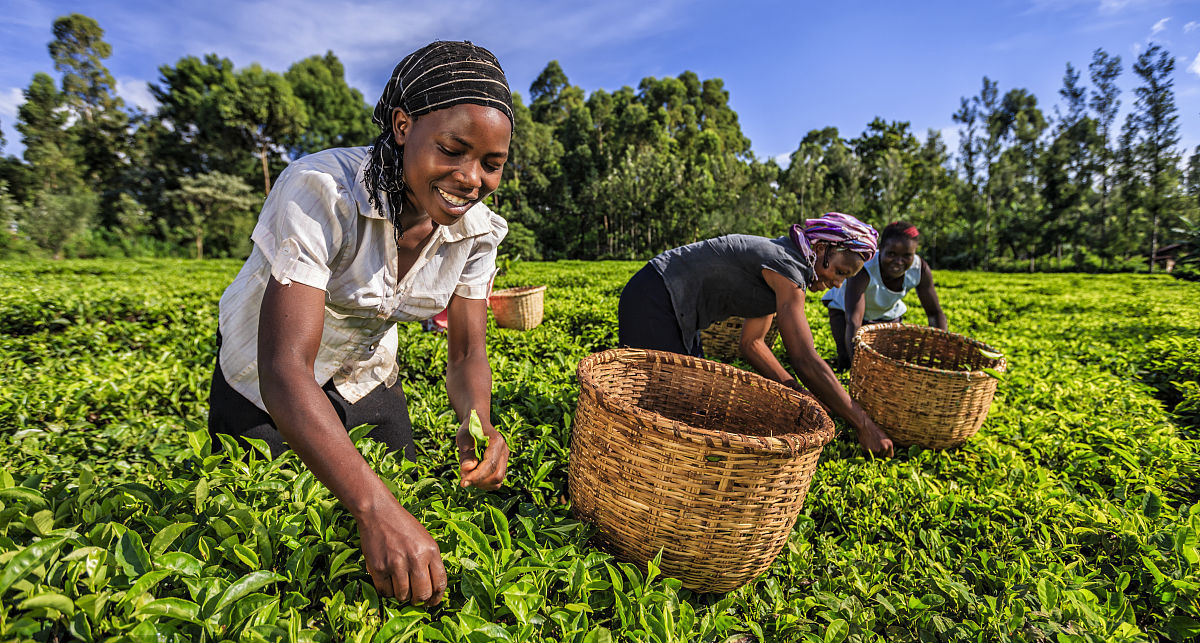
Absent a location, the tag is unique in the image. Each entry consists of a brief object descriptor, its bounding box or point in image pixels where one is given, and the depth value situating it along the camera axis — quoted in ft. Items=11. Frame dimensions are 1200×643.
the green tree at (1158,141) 84.28
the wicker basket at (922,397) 9.04
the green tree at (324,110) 118.21
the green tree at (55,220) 66.59
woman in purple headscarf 9.09
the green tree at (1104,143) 92.94
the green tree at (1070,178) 97.04
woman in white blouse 3.38
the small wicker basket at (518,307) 19.30
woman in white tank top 13.33
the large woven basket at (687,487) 4.64
